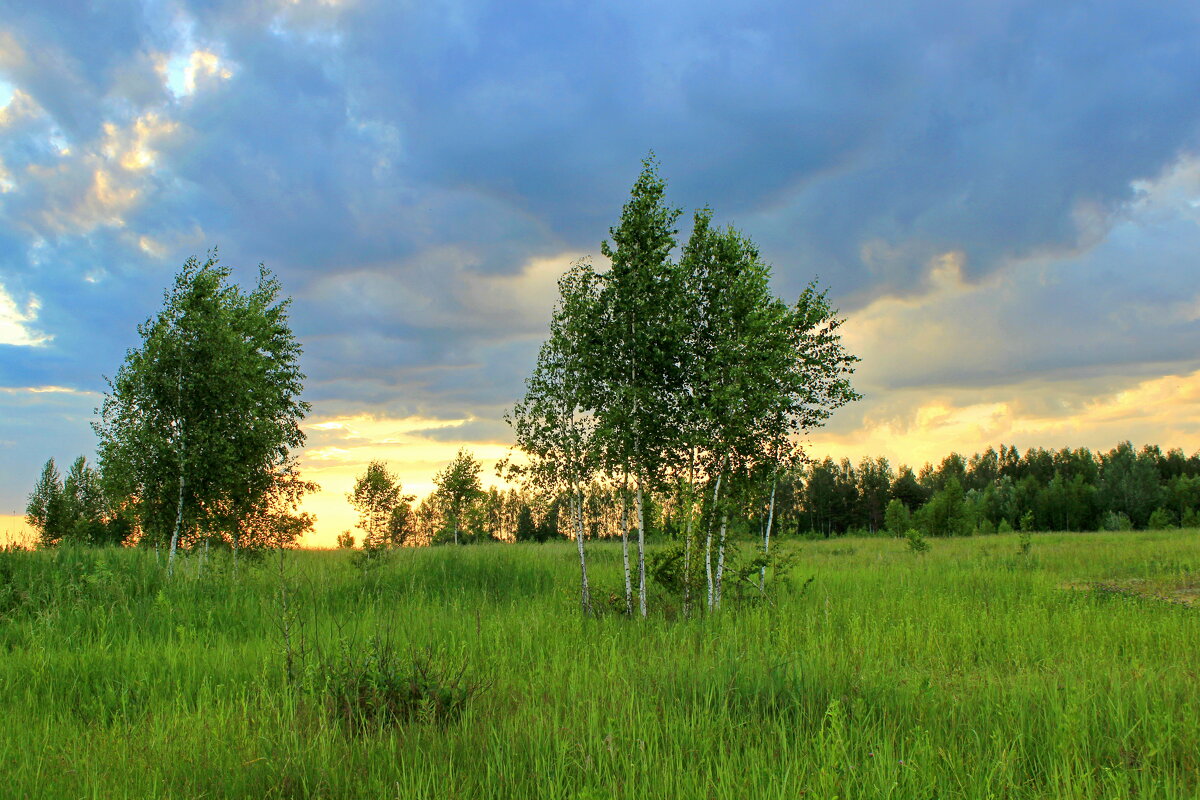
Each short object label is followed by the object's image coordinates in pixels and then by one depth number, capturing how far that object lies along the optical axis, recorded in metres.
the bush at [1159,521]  66.12
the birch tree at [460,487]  44.54
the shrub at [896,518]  76.12
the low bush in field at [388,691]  6.15
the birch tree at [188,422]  19.19
